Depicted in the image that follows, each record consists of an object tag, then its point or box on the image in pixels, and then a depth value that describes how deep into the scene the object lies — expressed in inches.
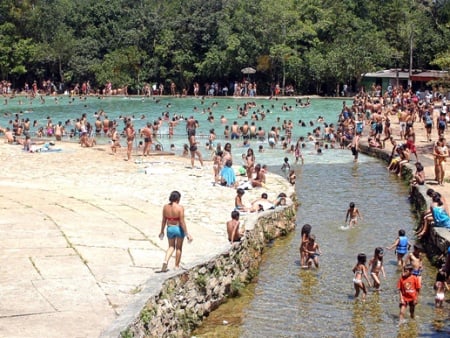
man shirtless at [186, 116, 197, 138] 1307.8
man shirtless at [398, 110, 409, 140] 1257.4
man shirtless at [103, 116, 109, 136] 1416.1
